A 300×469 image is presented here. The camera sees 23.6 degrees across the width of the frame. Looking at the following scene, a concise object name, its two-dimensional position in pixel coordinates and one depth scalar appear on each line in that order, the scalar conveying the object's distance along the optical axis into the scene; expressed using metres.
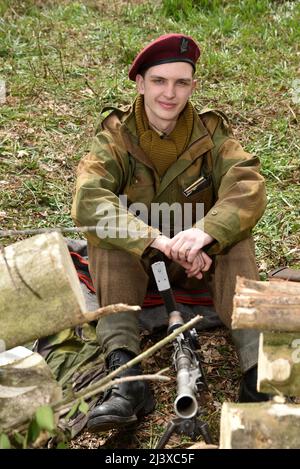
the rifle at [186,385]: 2.88
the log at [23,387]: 2.61
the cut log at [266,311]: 2.64
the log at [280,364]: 2.71
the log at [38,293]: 2.55
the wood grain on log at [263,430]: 2.48
